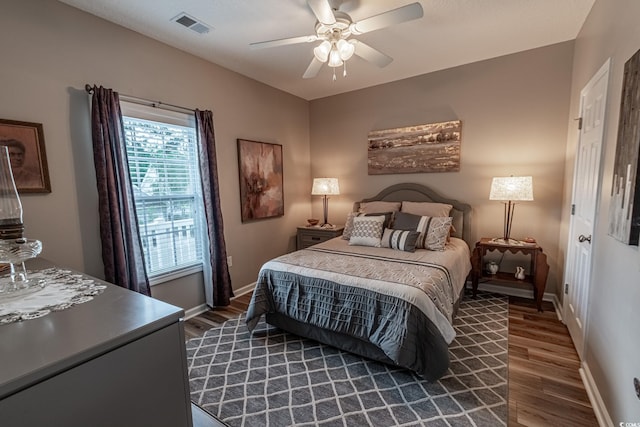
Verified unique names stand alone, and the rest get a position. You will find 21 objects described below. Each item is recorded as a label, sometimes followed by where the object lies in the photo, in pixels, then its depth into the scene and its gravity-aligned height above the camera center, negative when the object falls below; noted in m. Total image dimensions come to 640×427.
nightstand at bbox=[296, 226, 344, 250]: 3.98 -0.74
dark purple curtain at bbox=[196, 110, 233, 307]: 2.96 -0.34
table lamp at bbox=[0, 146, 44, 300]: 1.11 -0.21
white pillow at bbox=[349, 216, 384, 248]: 3.15 -0.56
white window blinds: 2.57 -0.03
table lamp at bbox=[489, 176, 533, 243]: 2.86 -0.11
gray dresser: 0.67 -0.47
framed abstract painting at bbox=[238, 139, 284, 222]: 3.50 +0.04
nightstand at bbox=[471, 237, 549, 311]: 2.84 -0.90
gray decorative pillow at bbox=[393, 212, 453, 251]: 2.96 -0.51
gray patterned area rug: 1.68 -1.36
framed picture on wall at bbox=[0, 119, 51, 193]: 1.83 +0.22
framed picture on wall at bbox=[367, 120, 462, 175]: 3.53 +0.40
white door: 2.00 -0.21
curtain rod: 2.18 +0.73
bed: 1.87 -0.88
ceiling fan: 1.79 +1.04
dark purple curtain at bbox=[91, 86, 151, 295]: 2.20 -0.06
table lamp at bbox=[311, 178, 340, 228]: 4.07 -0.08
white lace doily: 0.96 -0.42
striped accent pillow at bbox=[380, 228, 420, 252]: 2.93 -0.61
